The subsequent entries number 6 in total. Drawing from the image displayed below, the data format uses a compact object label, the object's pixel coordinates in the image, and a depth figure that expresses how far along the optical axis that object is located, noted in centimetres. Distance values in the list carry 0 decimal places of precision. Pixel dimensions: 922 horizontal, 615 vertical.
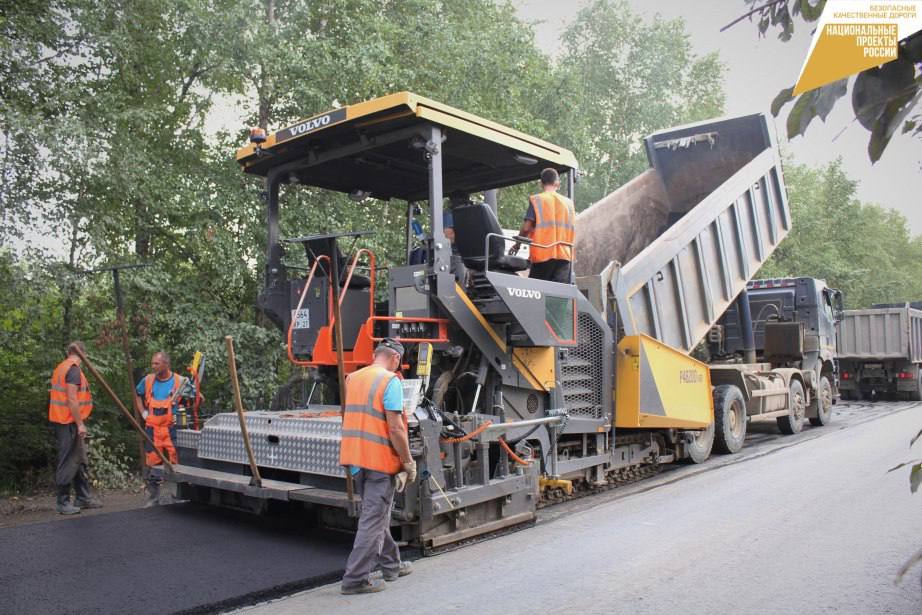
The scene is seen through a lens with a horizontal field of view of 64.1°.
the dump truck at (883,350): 1617
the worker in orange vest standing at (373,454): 392
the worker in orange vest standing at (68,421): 633
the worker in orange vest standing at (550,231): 559
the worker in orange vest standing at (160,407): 629
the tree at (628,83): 2161
